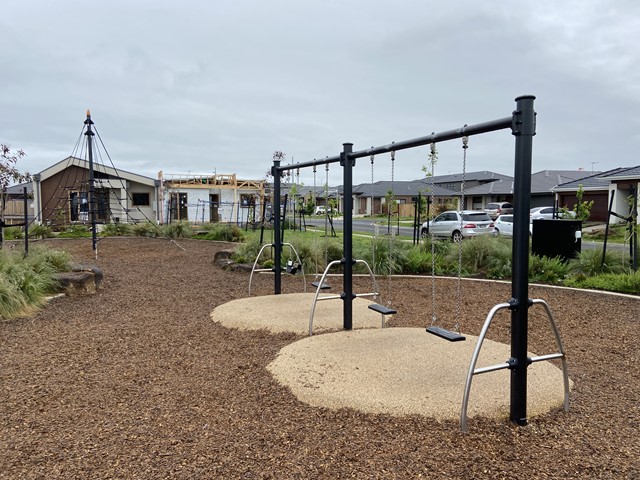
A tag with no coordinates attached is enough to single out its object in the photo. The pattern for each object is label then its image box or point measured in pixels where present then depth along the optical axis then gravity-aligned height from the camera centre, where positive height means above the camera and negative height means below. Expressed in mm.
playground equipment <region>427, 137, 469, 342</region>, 3413 -872
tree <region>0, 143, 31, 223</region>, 17131 +1480
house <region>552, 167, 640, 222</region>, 27991 +1357
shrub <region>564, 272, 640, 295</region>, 7352 -1075
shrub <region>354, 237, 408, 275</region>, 9163 -846
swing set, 2928 -372
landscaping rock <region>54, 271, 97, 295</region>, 7277 -1078
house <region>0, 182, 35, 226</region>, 27125 +288
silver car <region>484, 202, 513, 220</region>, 30441 +536
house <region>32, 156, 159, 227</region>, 24016 +1488
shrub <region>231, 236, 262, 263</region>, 10568 -875
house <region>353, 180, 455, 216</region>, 46738 +1802
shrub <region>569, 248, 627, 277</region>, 8445 -867
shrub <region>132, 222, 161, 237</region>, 18475 -673
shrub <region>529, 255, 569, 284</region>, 8438 -991
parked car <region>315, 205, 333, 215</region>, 54428 +392
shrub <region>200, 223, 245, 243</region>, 17453 -775
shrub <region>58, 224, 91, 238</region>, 19062 -817
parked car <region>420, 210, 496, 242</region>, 17958 -350
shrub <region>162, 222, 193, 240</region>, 18062 -685
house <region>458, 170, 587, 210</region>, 37312 +2069
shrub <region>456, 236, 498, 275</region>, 9461 -793
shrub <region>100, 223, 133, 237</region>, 19072 -703
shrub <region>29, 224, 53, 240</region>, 17969 -749
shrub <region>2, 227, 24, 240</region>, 17761 -815
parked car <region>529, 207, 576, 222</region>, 25019 +146
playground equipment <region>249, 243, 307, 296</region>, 7145 -824
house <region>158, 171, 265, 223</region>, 29234 +1177
